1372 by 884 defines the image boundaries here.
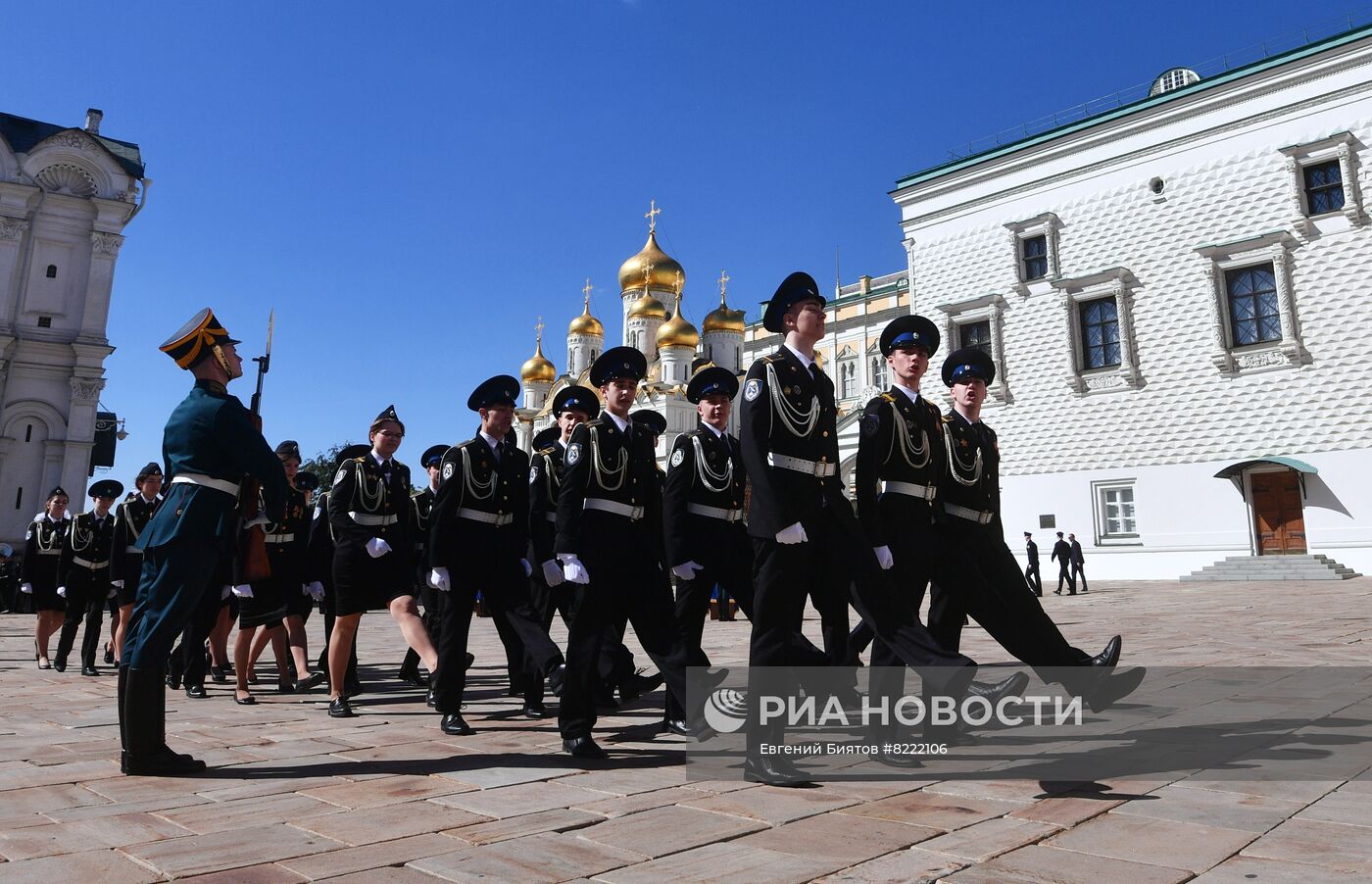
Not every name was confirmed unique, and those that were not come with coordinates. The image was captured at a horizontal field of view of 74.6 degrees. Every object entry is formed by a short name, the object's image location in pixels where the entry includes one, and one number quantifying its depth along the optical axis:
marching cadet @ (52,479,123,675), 9.51
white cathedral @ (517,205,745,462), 48.47
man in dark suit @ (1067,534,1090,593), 22.48
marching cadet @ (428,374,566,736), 5.31
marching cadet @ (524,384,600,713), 6.03
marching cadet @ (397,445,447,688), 7.96
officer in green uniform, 4.03
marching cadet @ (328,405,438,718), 5.80
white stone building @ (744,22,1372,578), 22.19
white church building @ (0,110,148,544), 33.19
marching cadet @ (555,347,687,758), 4.29
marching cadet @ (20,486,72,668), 9.82
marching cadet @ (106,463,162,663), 8.70
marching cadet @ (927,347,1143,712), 4.53
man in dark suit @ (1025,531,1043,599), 22.72
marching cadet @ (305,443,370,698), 7.99
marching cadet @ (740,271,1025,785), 3.80
